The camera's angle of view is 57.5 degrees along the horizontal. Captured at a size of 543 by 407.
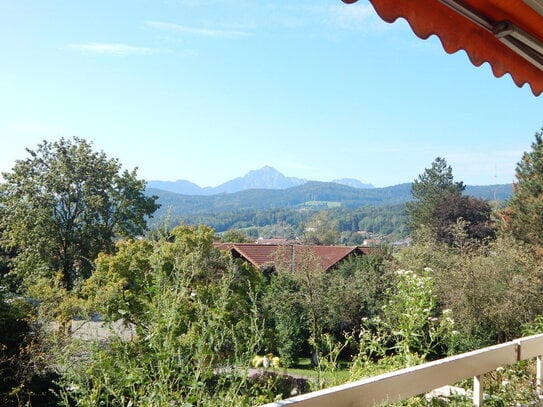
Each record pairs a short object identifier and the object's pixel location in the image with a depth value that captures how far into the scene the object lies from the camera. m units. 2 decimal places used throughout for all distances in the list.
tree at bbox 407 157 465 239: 38.34
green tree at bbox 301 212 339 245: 30.10
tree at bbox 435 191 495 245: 35.19
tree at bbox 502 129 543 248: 20.05
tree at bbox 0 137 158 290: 22.12
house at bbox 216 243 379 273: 15.31
